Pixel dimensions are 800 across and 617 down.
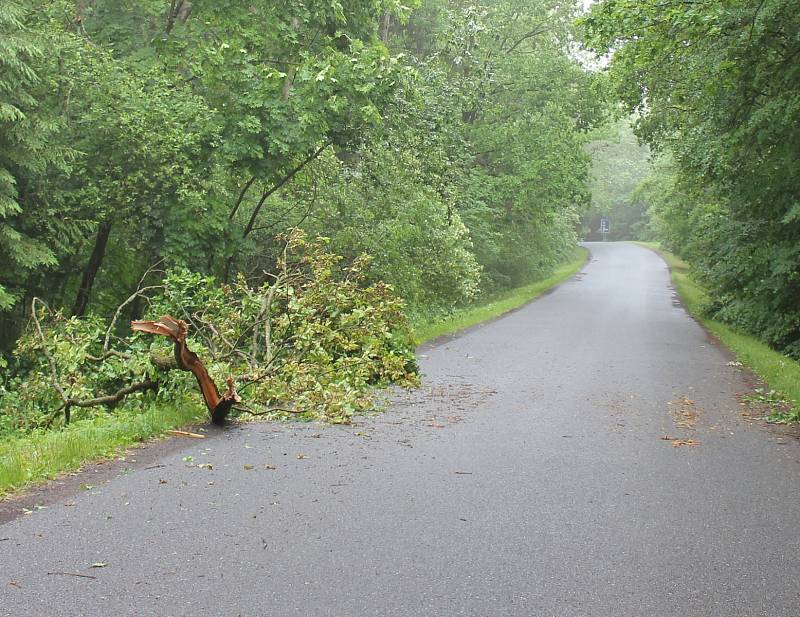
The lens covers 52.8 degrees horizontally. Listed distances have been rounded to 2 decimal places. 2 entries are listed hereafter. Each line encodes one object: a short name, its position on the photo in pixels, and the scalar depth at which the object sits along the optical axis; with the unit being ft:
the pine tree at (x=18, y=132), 31.73
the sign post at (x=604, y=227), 327.14
